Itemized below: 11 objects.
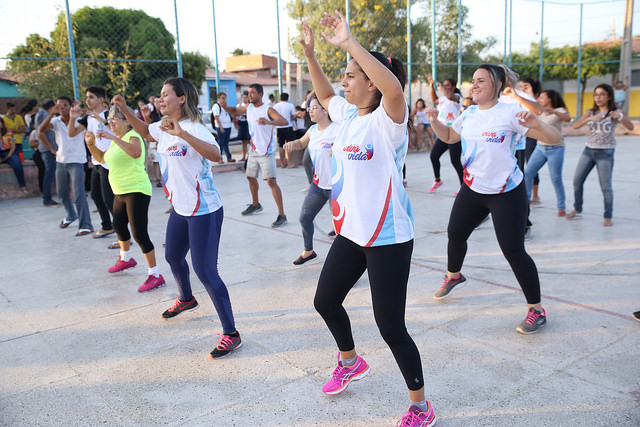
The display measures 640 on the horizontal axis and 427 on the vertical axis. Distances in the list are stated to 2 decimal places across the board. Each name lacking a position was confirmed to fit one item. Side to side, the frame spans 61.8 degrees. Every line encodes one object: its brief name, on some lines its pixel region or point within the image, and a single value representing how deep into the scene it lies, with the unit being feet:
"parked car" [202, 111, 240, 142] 51.09
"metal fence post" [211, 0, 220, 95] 43.70
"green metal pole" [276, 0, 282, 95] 46.98
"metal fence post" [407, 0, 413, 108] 56.08
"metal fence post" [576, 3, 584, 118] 76.92
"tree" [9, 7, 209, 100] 37.65
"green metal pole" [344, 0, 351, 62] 50.78
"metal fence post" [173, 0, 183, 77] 41.73
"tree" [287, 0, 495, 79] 64.59
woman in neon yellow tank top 16.53
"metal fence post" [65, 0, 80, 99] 36.65
